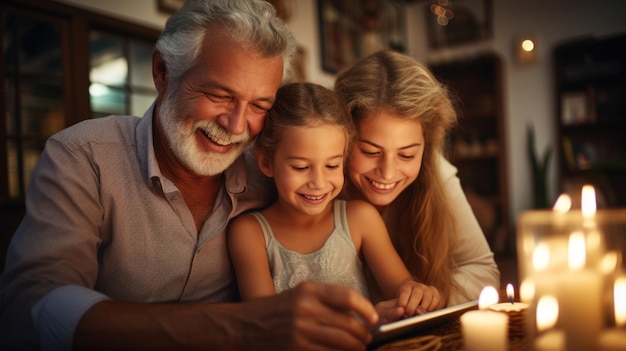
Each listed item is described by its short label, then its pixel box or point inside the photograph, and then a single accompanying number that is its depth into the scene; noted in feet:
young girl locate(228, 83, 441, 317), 4.80
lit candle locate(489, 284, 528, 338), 3.03
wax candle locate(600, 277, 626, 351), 2.05
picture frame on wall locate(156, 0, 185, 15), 11.87
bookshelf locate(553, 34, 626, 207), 17.98
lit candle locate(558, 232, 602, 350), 2.04
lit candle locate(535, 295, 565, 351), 2.00
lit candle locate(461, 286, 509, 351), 2.24
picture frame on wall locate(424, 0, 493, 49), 20.97
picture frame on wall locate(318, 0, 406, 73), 17.28
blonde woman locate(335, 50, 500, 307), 5.26
